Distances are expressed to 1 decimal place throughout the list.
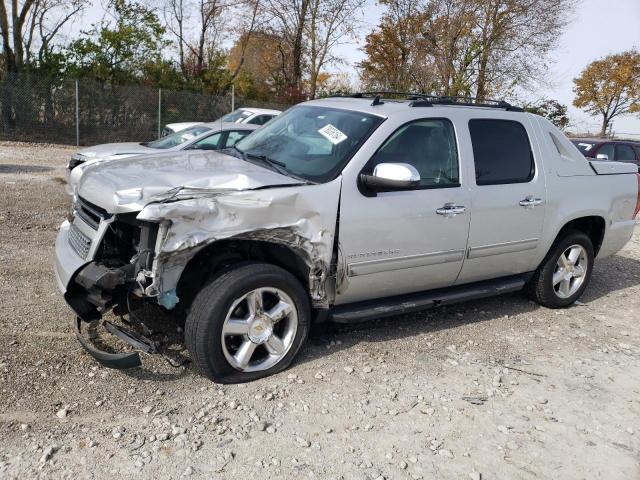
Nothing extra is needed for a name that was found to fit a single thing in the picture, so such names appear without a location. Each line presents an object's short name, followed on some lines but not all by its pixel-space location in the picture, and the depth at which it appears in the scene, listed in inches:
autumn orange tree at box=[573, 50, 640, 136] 1395.2
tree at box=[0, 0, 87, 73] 753.6
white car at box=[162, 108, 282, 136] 589.9
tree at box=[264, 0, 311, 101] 1077.1
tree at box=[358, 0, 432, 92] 994.1
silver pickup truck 134.2
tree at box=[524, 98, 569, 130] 1069.8
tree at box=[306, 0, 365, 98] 1079.6
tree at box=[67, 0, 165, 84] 812.0
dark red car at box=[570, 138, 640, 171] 524.1
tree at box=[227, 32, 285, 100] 1095.6
